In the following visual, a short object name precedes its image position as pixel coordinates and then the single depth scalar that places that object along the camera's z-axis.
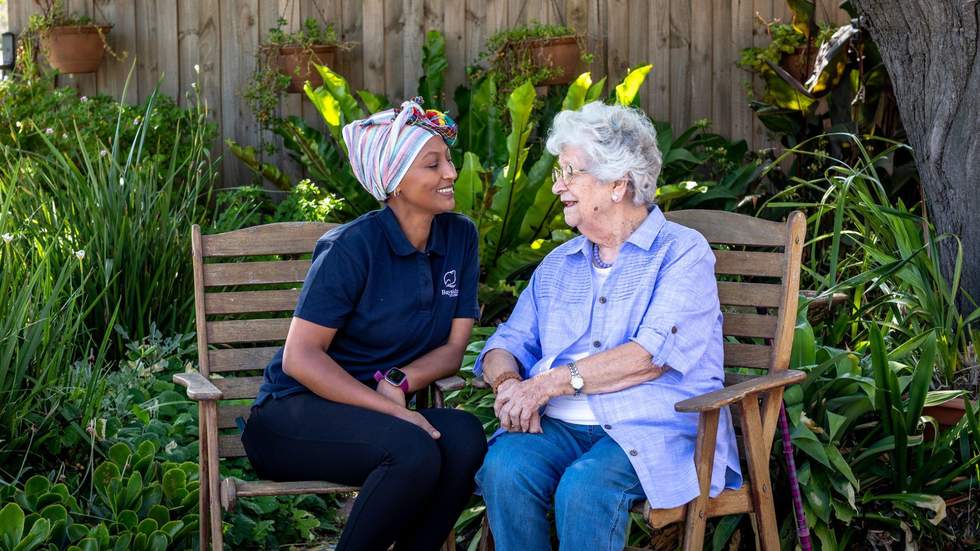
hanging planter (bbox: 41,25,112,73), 7.02
